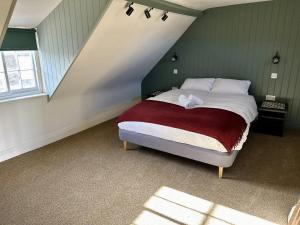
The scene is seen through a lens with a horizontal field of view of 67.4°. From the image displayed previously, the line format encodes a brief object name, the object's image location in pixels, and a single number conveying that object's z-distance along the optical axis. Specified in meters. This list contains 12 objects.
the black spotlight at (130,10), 2.42
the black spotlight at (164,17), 3.08
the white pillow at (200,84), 4.04
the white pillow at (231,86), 3.78
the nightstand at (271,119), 3.47
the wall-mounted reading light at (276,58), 3.66
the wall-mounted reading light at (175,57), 4.55
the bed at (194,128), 2.42
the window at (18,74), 2.86
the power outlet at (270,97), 3.83
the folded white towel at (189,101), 3.02
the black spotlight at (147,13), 2.70
